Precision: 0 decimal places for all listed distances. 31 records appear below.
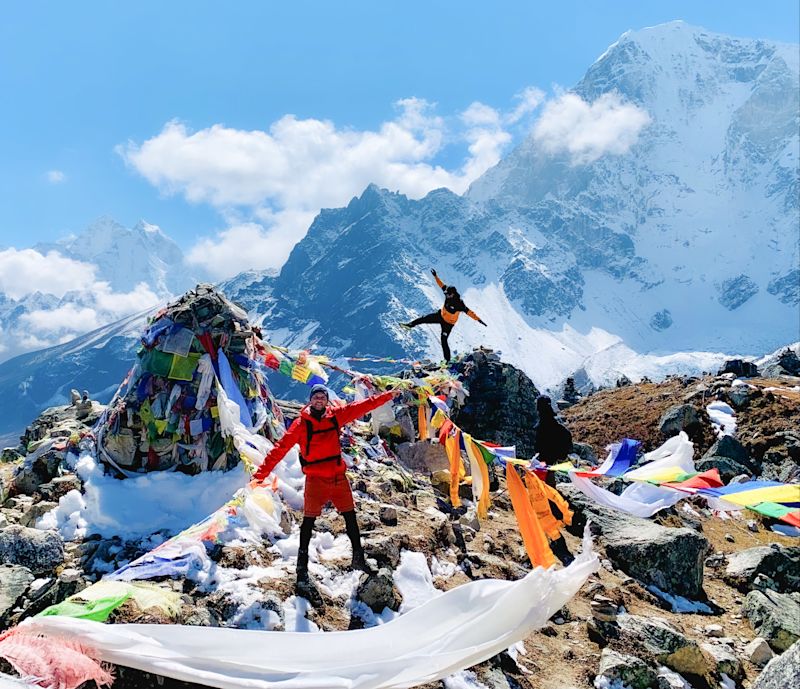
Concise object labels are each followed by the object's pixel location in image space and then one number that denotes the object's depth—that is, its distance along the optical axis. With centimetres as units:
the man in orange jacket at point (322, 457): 673
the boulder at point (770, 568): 1004
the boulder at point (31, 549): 684
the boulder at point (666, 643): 665
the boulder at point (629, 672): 618
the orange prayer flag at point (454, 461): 957
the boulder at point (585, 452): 2290
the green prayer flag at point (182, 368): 920
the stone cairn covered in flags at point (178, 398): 902
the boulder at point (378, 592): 633
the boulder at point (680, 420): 2670
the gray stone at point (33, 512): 823
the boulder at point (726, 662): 691
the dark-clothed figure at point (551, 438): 1062
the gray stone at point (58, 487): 885
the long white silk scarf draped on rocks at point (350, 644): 414
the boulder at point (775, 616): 794
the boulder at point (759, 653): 736
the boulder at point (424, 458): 1375
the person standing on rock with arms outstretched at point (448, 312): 1646
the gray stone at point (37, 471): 967
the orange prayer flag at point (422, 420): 1308
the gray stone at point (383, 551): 716
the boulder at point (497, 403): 2261
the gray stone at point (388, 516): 858
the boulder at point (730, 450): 2205
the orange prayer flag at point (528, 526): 627
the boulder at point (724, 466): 1992
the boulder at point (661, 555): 920
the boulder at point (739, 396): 2777
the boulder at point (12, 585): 602
